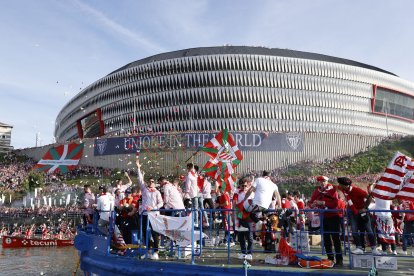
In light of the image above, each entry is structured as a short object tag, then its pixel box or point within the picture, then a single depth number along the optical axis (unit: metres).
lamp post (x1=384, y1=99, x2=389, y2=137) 82.14
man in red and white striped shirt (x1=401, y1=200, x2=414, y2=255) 12.30
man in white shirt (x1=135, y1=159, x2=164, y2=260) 10.30
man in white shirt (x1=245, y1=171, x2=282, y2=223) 9.50
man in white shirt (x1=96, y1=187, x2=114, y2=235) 12.59
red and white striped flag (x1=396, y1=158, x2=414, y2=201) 9.80
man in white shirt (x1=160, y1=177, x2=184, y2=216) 10.66
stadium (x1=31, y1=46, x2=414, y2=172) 73.62
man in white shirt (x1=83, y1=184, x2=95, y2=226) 15.16
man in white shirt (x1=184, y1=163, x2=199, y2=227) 12.80
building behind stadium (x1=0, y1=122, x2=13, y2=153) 142.93
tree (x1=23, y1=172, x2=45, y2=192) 52.93
